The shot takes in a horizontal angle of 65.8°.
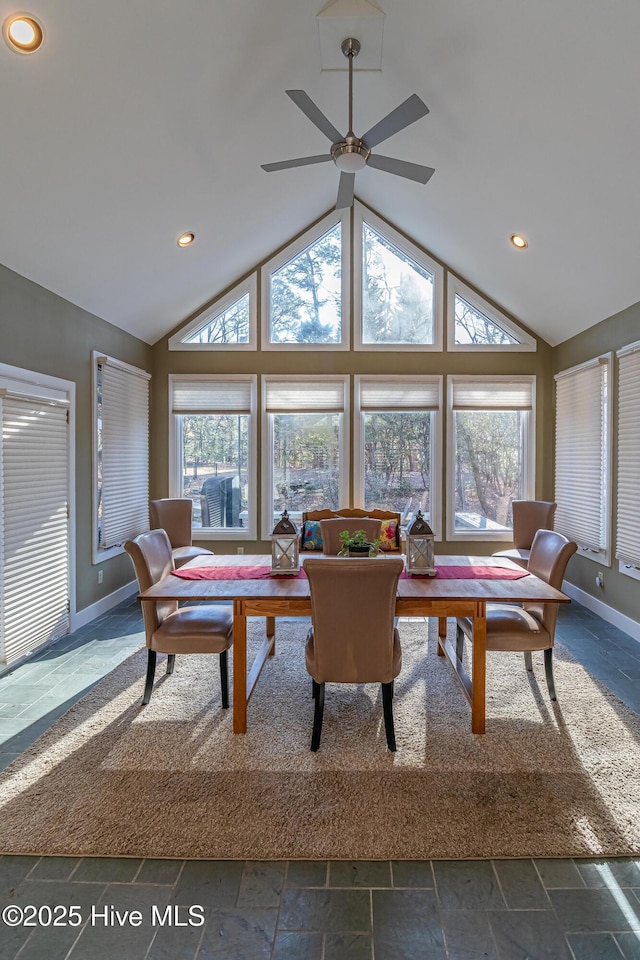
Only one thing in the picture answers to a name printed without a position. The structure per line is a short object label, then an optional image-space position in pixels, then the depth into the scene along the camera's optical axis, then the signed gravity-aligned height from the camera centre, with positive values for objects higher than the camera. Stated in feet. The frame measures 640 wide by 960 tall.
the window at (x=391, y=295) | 18.57 +6.70
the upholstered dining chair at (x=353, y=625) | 7.55 -2.44
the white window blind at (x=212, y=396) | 18.69 +2.90
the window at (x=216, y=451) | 18.72 +0.82
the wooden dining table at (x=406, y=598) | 8.51 -2.15
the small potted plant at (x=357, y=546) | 9.34 -1.39
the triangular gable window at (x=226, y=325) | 18.62 +5.57
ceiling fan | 8.27 +6.04
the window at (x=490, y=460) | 18.60 +0.50
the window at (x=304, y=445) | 18.60 +1.05
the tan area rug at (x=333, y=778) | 6.37 -4.67
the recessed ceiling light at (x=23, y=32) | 7.03 +6.39
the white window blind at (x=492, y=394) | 18.56 +2.98
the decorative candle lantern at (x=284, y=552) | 9.84 -1.58
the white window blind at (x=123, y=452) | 15.31 +0.66
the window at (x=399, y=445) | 18.56 +1.05
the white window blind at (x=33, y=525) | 10.88 -1.27
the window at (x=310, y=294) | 18.65 +6.77
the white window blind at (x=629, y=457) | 13.32 +0.46
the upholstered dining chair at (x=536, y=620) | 9.19 -2.82
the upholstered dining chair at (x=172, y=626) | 9.22 -2.92
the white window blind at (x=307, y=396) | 18.58 +2.89
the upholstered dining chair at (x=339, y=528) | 12.59 -1.42
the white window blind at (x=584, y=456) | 14.99 +0.56
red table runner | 9.74 -2.03
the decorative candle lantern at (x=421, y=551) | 9.73 -1.54
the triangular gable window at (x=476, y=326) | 18.40 +5.51
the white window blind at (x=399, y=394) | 18.54 +2.96
